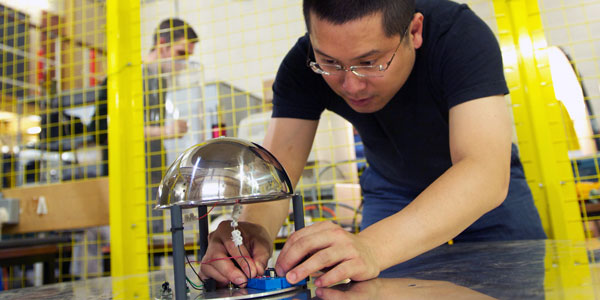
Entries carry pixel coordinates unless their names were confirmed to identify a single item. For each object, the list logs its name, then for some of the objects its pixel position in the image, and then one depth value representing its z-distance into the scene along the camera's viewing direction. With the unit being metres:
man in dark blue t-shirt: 0.66
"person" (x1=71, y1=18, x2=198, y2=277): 1.90
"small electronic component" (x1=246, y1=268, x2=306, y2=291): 0.60
